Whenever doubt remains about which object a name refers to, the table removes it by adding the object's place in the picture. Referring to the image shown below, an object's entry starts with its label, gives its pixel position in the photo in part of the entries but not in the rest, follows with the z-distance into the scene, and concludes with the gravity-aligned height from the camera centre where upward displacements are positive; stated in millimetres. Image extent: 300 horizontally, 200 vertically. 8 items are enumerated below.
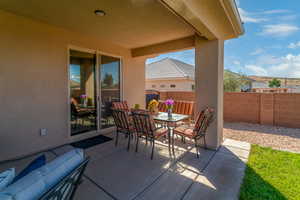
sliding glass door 3785 +144
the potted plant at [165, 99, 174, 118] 3430 -246
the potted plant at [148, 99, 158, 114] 3725 -306
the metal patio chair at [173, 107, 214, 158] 2777 -668
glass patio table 3140 -524
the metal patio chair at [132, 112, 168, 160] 2738 -625
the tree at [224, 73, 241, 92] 10008 +808
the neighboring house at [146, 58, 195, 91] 11211 +1494
